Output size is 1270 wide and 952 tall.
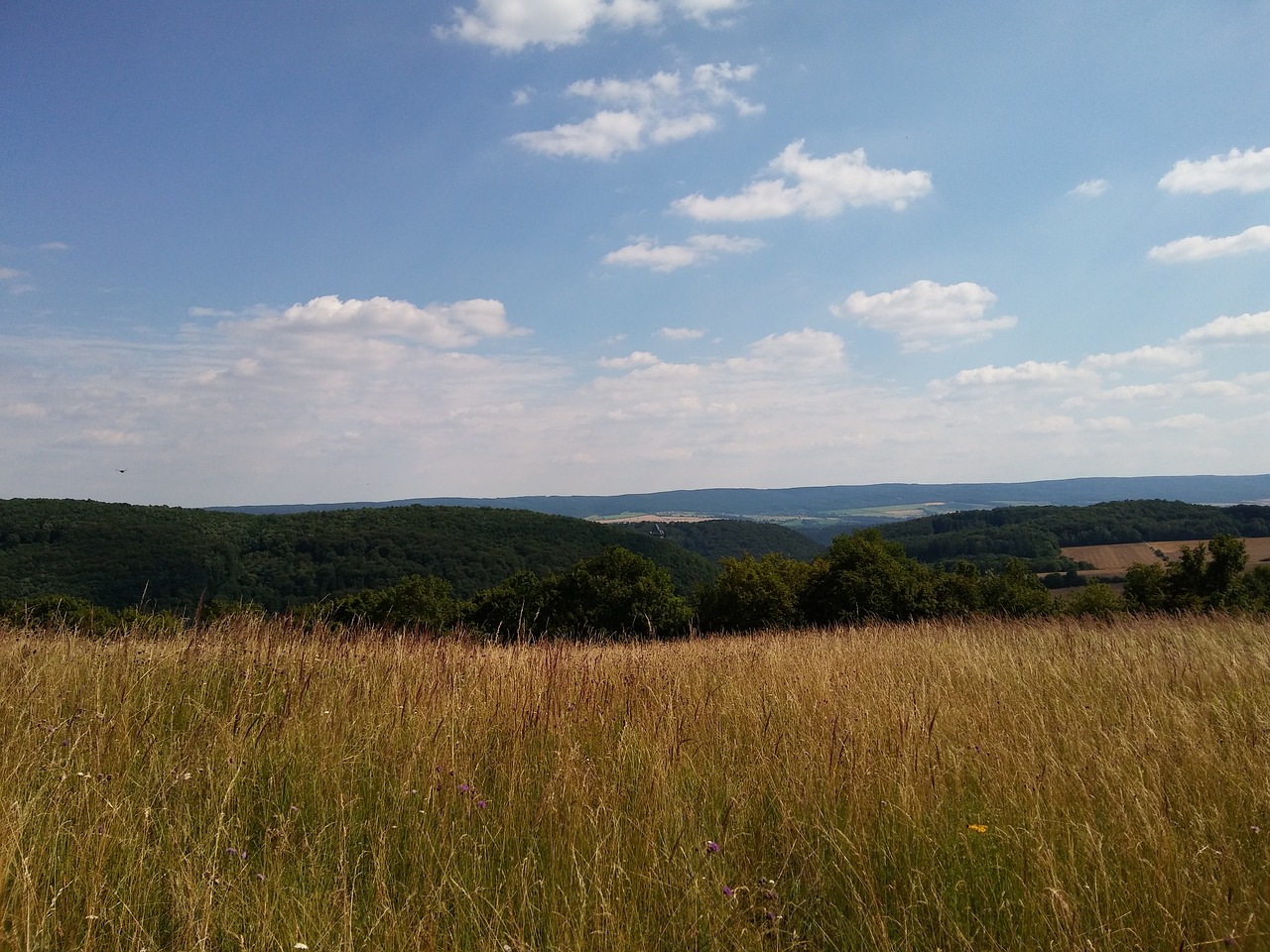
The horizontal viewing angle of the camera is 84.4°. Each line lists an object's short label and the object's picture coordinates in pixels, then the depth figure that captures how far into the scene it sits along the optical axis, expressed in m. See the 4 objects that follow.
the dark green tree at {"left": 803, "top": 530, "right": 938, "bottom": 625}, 29.38
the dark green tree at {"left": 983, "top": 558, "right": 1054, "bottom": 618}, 39.72
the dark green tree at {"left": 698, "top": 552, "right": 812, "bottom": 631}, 31.97
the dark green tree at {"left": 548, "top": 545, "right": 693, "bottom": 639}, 33.38
